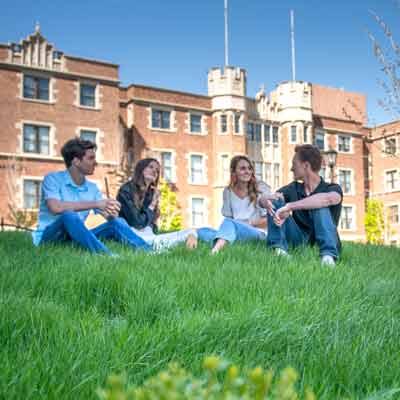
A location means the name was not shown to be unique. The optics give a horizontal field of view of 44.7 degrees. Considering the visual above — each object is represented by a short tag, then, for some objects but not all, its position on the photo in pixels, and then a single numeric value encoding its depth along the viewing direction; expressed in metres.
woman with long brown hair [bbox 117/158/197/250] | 6.58
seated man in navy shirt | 5.21
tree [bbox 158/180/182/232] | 27.12
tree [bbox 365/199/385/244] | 35.91
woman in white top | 6.34
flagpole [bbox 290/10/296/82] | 35.62
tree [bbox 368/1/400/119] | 5.76
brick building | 24.75
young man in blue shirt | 5.18
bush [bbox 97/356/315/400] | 0.59
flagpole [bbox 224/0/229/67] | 32.59
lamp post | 16.30
